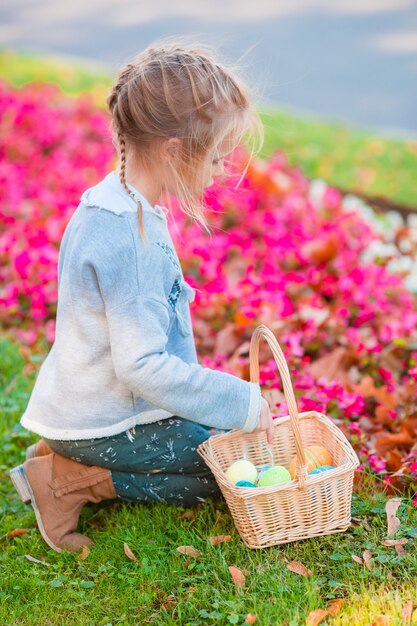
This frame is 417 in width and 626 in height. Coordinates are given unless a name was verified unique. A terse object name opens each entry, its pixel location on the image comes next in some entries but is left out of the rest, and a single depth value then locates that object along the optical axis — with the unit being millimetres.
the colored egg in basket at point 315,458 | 2480
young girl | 2232
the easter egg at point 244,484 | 2416
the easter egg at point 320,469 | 2377
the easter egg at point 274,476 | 2396
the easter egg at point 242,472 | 2477
